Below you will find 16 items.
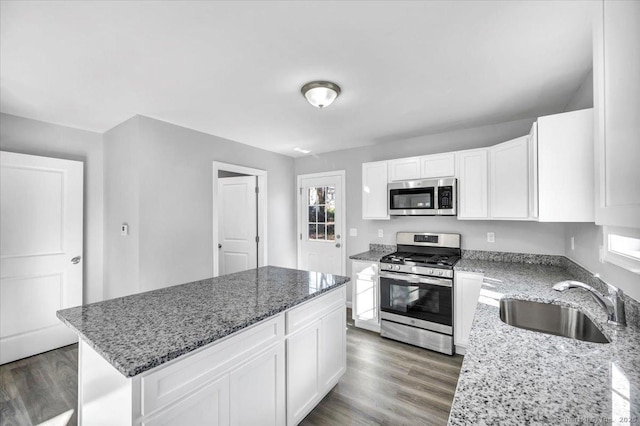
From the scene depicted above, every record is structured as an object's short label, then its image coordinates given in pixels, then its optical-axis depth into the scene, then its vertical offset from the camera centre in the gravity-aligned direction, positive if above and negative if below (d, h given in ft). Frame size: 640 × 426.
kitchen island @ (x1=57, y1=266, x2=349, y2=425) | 3.59 -2.15
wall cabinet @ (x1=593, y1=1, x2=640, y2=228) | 2.10 +0.84
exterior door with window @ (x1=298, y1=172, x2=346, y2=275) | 14.53 -0.49
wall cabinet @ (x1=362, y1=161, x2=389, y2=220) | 12.08 +1.02
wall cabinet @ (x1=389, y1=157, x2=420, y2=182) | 11.26 +1.82
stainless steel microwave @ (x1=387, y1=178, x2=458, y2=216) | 10.40 +0.62
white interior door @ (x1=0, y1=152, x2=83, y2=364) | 9.05 -1.23
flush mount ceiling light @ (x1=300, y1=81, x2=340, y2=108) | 7.23 +3.17
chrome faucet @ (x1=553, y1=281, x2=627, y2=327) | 4.34 -1.40
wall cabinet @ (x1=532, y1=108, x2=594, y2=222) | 5.98 +1.02
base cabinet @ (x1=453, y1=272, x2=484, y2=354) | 9.14 -2.92
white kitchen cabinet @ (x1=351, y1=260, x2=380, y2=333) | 11.26 -3.32
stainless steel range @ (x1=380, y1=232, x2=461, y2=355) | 9.53 -2.93
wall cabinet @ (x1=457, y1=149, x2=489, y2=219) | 9.84 +1.03
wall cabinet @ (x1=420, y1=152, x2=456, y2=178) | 10.50 +1.82
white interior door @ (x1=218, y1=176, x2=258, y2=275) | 14.24 -0.51
